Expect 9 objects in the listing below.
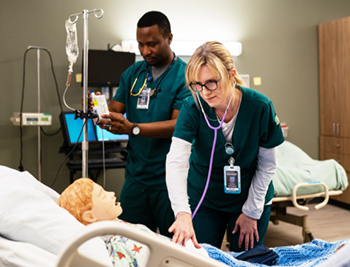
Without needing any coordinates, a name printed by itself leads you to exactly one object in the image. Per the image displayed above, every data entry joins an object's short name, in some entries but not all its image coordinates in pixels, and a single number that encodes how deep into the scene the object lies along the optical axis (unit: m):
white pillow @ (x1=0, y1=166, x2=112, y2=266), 1.02
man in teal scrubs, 1.96
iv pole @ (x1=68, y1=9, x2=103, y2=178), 1.90
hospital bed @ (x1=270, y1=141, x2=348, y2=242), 2.99
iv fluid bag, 2.02
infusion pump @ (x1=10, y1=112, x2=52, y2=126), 3.40
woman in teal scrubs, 1.50
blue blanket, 1.48
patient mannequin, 1.35
